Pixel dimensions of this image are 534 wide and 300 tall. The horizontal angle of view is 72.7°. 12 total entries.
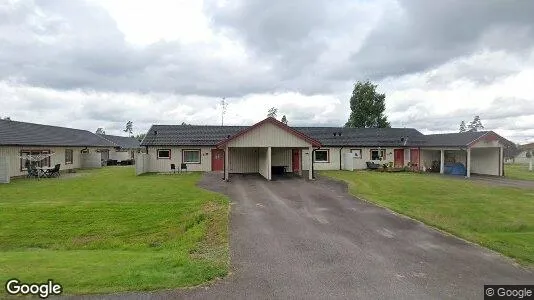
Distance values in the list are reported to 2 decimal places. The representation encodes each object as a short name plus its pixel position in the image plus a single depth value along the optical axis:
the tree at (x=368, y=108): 61.78
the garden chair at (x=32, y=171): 28.86
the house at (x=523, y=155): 56.55
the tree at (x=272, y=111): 87.94
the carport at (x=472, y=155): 31.92
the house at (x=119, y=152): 49.09
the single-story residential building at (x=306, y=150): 26.47
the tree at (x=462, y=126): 157.93
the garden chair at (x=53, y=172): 29.38
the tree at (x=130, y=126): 165.75
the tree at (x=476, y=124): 156.90
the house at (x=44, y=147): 27.50
